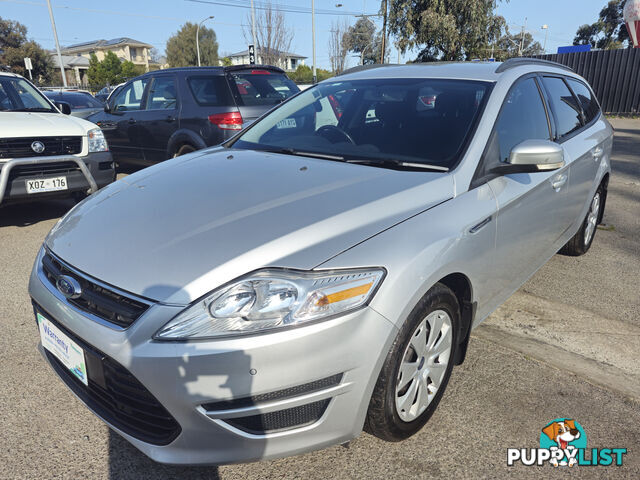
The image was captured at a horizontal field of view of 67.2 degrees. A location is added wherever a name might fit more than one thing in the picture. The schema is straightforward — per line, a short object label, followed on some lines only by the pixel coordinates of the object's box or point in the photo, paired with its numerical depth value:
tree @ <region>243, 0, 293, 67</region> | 35.62
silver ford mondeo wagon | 1.63
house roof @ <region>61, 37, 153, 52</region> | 77.59
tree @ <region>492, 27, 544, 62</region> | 27.03
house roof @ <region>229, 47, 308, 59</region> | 76.09
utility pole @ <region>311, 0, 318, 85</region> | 32.23
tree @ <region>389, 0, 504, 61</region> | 21.28
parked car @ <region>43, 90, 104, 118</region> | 11.39
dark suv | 6.12
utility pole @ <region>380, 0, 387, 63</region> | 22.44
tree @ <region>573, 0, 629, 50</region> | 52.25
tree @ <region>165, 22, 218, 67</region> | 67.19
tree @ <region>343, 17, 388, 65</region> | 49.35
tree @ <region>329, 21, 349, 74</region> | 42.47
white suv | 4.71
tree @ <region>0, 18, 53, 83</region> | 44.38
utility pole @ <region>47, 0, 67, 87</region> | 28.12
